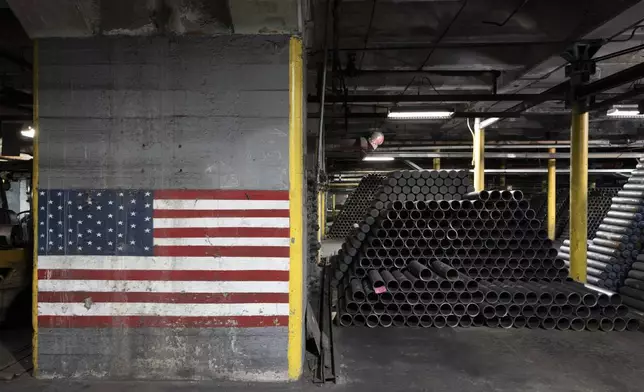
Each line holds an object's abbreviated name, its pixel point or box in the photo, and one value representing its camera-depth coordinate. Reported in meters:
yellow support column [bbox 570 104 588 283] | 7.21
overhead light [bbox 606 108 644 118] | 9.15
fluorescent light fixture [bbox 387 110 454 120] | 8.06
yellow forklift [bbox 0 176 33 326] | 5.64
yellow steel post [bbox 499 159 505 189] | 22.02
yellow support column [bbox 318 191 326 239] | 17.84
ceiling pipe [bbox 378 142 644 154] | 14.27
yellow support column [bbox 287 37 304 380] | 3.93
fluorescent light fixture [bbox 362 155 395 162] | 14.85
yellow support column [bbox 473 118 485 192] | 11.49
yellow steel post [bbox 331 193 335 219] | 27.88
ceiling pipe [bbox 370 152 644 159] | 14.75
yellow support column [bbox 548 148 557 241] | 16.66
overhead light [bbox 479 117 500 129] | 10.40
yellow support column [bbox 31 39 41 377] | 3.95
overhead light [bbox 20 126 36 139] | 8.61
